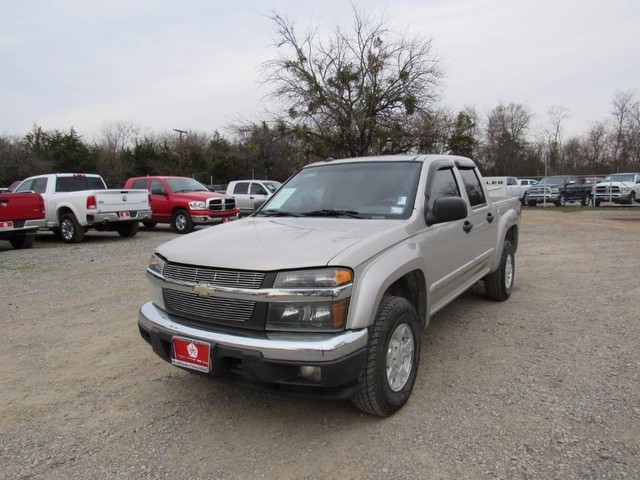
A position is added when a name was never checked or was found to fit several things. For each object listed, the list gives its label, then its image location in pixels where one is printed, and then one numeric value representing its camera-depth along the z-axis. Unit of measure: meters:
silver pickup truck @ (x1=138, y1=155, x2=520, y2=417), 2.55
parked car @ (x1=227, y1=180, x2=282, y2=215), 17.80
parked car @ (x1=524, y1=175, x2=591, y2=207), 24.00
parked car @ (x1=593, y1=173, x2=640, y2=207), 22.31
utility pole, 45.66
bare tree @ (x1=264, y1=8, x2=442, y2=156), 20.78
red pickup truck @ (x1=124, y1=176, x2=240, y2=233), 13.79
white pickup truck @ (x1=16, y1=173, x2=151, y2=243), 11.62
